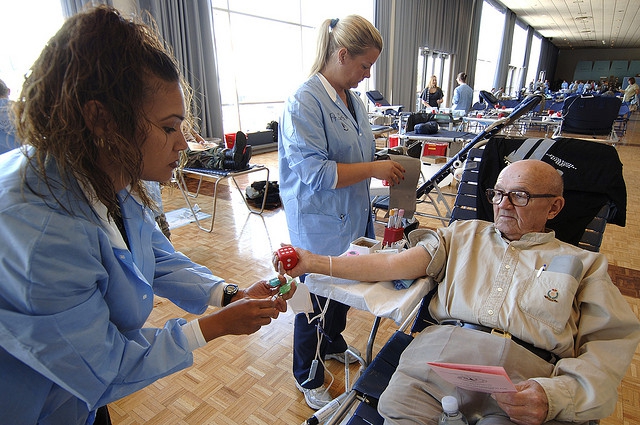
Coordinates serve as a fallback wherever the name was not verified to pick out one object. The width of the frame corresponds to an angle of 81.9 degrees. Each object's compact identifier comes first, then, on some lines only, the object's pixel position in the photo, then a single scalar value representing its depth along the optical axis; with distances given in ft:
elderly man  2.93
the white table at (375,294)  3.31
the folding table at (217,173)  11.05
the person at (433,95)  25.16
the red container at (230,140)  13.58
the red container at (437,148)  17.11
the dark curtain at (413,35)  30.12
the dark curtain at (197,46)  16.98
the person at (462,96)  23.45
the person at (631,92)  41.19
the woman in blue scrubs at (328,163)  4.31
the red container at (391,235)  4.37
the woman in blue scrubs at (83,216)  1.83
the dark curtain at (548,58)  70.90
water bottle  2.89
